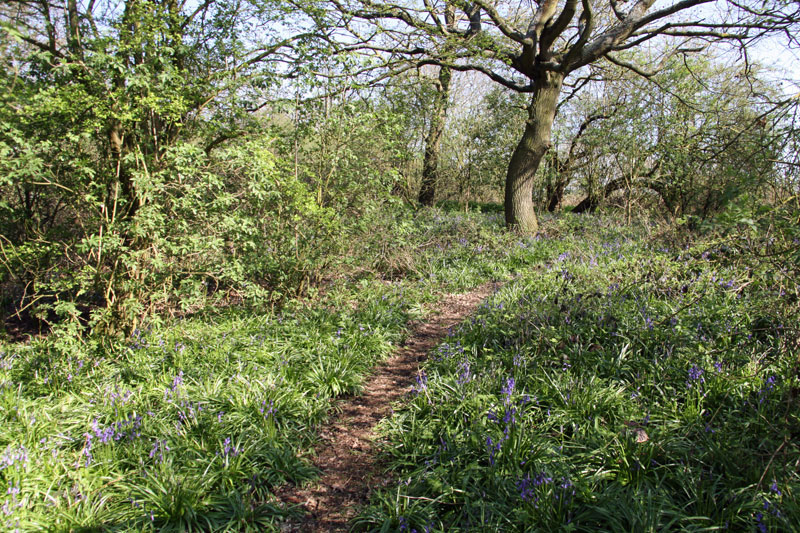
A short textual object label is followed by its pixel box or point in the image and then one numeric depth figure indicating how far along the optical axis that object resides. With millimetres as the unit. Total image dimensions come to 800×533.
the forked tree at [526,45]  9164
